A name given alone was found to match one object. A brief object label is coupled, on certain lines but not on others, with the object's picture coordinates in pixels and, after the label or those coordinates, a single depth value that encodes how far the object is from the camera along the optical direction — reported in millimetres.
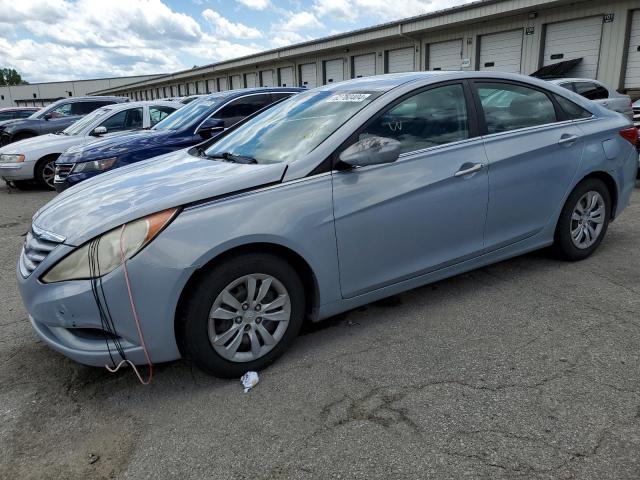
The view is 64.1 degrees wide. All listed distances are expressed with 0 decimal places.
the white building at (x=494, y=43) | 13805
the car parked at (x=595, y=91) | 10461
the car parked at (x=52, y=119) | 13078
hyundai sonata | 2537
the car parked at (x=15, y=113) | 18859
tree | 128250
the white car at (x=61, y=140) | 9562
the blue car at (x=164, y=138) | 6711
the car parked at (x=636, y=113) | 8627
